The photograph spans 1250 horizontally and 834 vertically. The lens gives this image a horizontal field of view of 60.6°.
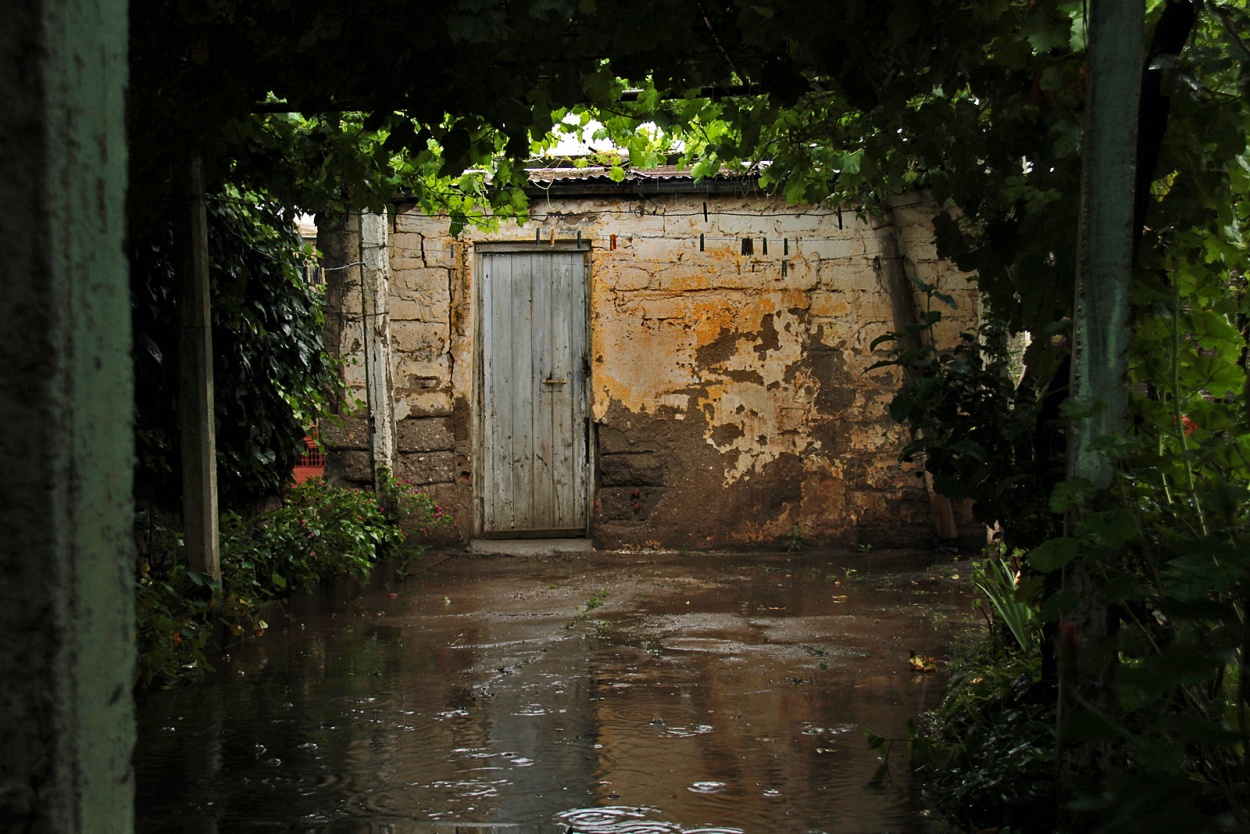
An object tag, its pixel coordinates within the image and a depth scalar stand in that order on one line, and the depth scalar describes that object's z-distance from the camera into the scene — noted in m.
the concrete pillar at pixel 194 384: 5.02
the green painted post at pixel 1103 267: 2.20
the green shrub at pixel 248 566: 4.45
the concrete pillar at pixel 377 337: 8.60
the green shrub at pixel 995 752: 2.56
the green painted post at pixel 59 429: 1.02
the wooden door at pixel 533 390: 9.48
